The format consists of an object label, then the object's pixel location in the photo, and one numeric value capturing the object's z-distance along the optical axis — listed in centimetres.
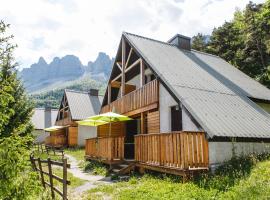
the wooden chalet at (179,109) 1080
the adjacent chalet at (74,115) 3575
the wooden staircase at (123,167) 1355
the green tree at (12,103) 584
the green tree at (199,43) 3774
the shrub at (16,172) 530
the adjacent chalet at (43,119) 5431
